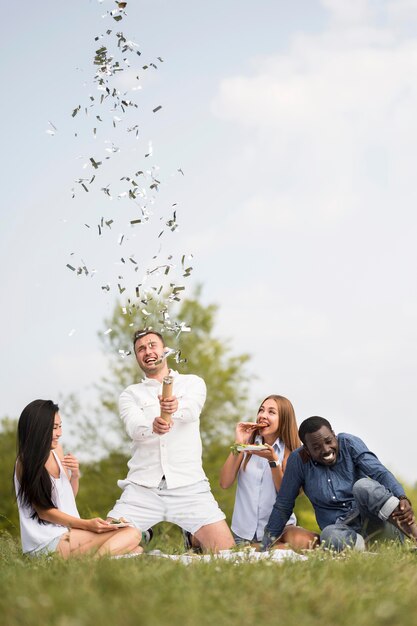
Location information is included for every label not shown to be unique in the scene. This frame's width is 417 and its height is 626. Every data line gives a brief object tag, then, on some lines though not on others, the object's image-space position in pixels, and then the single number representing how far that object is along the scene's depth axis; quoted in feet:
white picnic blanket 19.40
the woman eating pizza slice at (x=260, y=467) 28.71
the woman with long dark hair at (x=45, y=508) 24.36
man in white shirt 27.99
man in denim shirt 24.59
